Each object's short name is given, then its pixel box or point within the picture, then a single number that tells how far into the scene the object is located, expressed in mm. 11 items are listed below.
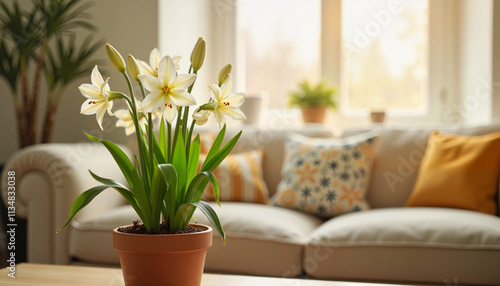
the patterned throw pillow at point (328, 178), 2229
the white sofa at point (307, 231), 1679
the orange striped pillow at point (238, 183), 2330
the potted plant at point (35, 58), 2848
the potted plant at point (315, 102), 3057
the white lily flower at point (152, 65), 968
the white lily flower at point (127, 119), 1039
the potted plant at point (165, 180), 859
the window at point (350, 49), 3246
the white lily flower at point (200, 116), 904
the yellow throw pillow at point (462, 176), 2072
